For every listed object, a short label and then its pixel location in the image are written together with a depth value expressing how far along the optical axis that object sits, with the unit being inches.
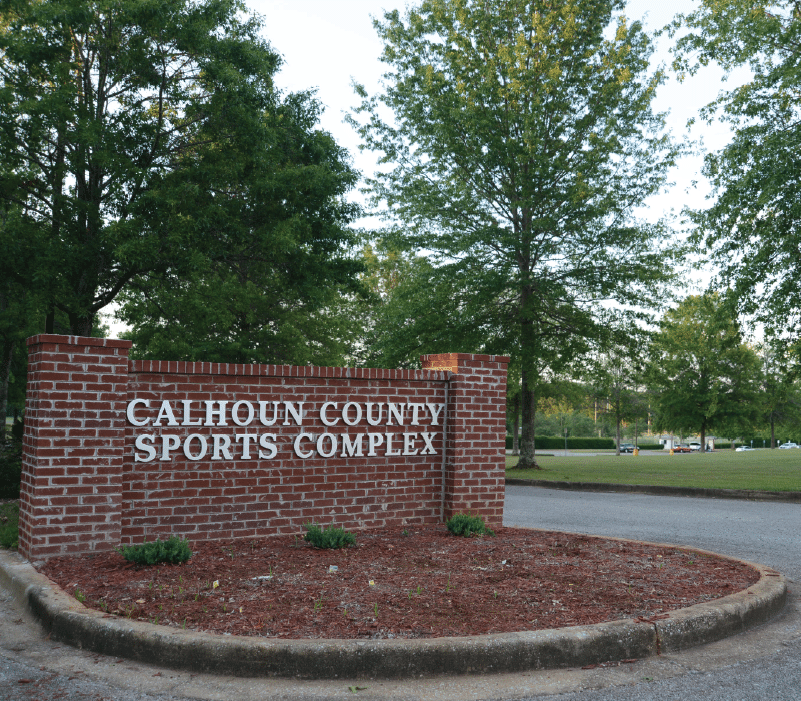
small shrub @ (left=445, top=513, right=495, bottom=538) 283.9
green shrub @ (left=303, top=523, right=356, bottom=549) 250.1
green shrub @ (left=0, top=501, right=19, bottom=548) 259.3
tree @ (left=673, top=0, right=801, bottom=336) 600.4
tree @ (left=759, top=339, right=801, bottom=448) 679.7
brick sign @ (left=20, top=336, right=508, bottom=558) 238.8
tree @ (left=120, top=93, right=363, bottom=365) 592.7
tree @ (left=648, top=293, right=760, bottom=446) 1628.9
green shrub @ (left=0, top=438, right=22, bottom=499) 416.5
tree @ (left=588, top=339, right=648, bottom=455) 816.3
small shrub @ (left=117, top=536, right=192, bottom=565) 216.5
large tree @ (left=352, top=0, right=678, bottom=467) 753.0
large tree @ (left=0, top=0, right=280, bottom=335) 531.2
